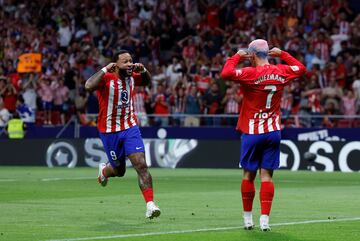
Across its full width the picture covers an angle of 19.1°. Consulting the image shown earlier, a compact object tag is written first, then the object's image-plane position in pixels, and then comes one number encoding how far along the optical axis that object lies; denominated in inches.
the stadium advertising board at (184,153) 1200.8
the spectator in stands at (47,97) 1477.6
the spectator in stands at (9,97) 1483.8
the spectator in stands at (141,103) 1392.7
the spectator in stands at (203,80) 1386.6
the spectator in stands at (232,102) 1331.2
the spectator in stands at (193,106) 1362.0
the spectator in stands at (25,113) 1459.5
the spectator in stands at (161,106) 1384.1
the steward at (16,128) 1402.6
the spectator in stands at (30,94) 1489.9
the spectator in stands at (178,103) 1376.7
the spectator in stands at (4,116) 1444.4
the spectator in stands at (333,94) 1285.7
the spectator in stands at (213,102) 1347.2
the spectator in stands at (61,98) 1480.1
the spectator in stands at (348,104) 1270.9
